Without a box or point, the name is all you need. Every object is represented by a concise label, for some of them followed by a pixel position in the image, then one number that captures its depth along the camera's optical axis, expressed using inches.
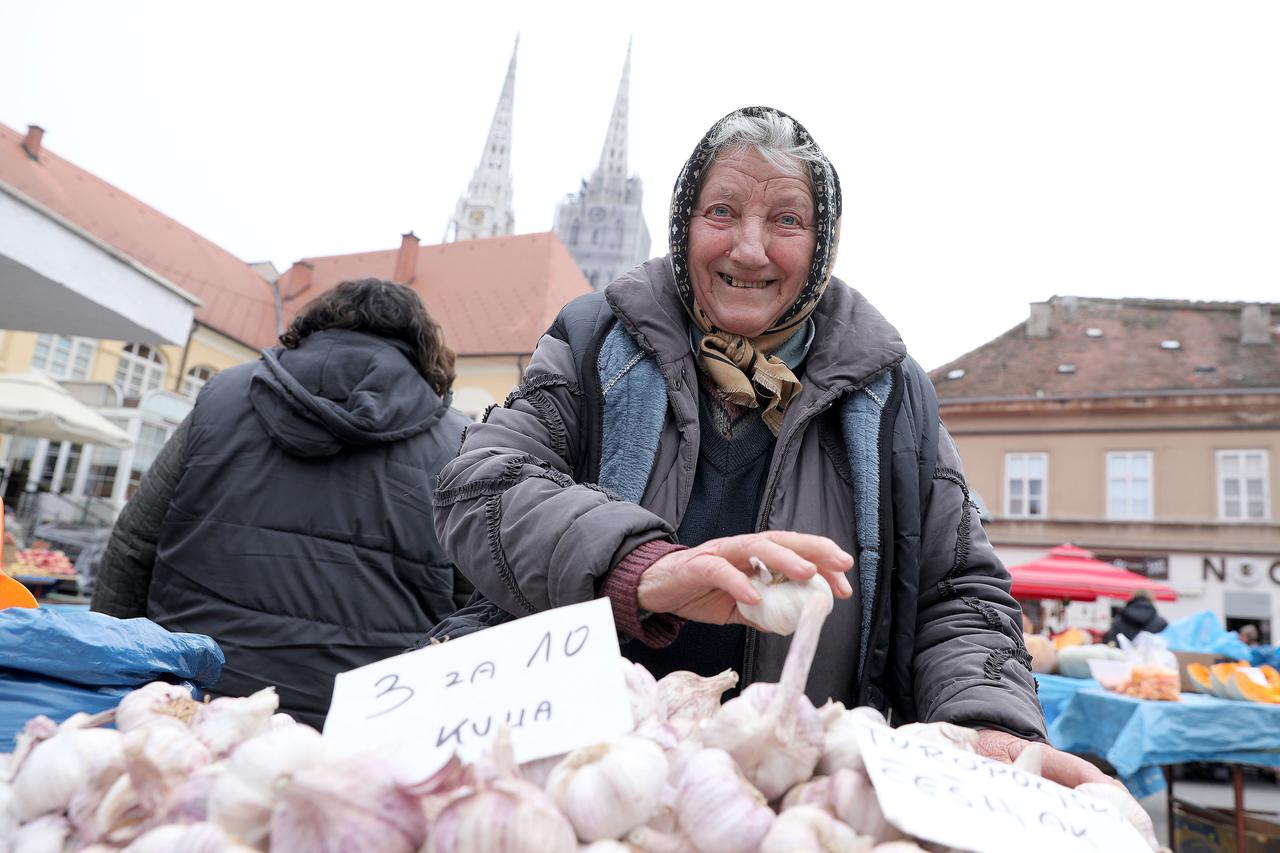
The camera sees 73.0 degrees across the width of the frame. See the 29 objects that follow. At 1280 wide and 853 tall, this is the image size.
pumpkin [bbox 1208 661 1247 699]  180.9
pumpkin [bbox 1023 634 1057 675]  229.0
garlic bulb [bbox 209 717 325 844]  26.7
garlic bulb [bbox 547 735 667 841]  26.8
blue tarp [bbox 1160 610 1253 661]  255.6
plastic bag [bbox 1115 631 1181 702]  177.6
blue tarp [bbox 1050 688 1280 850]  170.6
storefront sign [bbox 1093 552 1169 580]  828.6
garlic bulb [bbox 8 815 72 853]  29.3
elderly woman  61.1
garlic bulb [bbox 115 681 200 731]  36.3
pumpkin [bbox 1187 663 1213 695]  194.9
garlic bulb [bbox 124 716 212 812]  29.5
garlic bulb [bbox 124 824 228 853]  25.4
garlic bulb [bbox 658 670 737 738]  36.1
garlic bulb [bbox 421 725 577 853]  23.8
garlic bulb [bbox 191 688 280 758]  33.6
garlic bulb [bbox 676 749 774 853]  27.5
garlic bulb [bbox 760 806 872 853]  26.8
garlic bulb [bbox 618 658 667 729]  34.6
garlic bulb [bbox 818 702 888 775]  31.7
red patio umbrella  432.5
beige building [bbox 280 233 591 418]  1222.9
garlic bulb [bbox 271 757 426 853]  24.5
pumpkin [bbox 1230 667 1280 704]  175.8
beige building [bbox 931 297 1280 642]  803.4
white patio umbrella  509.1
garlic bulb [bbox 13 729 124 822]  30.9
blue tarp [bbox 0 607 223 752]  48.7
